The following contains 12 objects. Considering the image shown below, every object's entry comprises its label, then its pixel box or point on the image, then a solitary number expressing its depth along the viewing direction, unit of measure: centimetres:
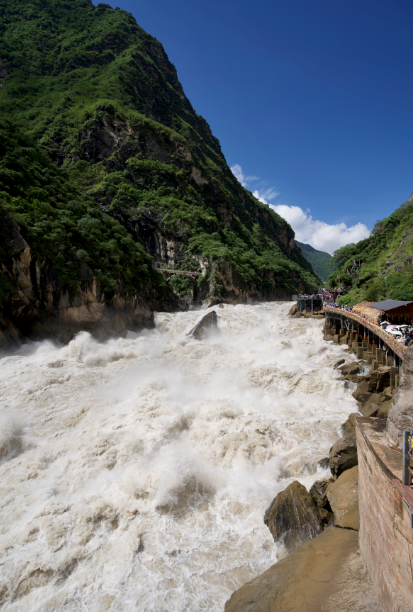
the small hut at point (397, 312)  2080
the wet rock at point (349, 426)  1240
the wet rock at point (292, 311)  4076
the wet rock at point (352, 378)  1759
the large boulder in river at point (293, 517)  824
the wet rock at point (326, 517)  827
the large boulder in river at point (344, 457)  985
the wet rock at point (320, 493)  879
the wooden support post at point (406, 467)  485
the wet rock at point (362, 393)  1539
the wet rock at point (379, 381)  1577
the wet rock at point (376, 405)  1327
